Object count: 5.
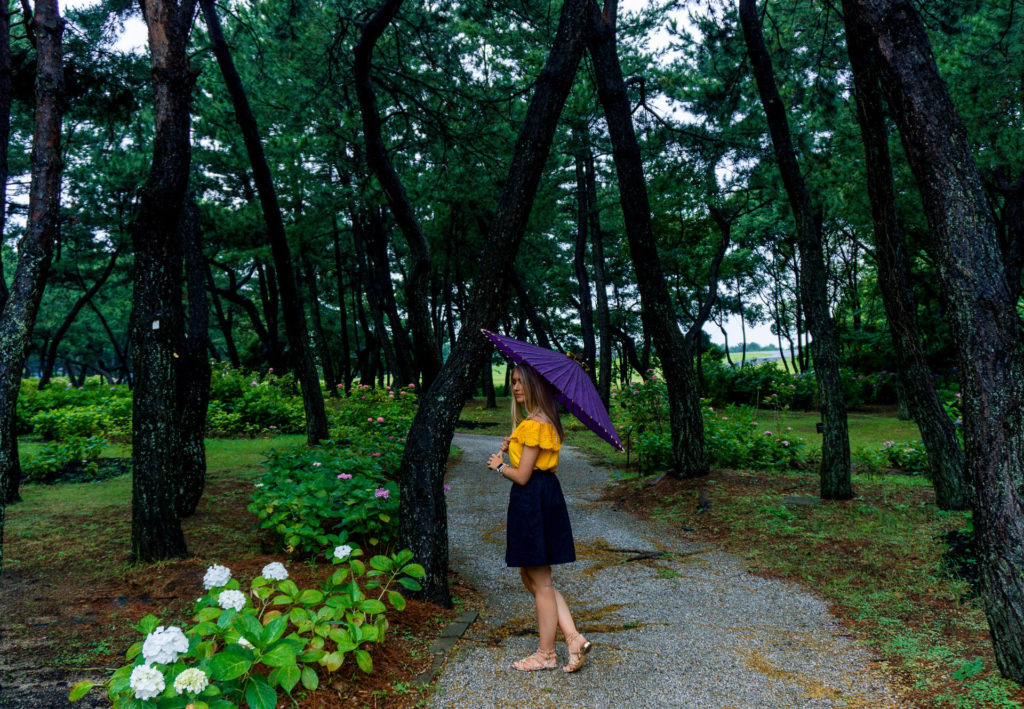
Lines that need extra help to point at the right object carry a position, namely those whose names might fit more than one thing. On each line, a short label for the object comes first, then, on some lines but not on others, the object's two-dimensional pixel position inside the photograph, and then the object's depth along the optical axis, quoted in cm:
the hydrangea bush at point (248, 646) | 247
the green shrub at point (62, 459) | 952
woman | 362
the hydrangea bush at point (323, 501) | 521
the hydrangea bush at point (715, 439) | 1005
